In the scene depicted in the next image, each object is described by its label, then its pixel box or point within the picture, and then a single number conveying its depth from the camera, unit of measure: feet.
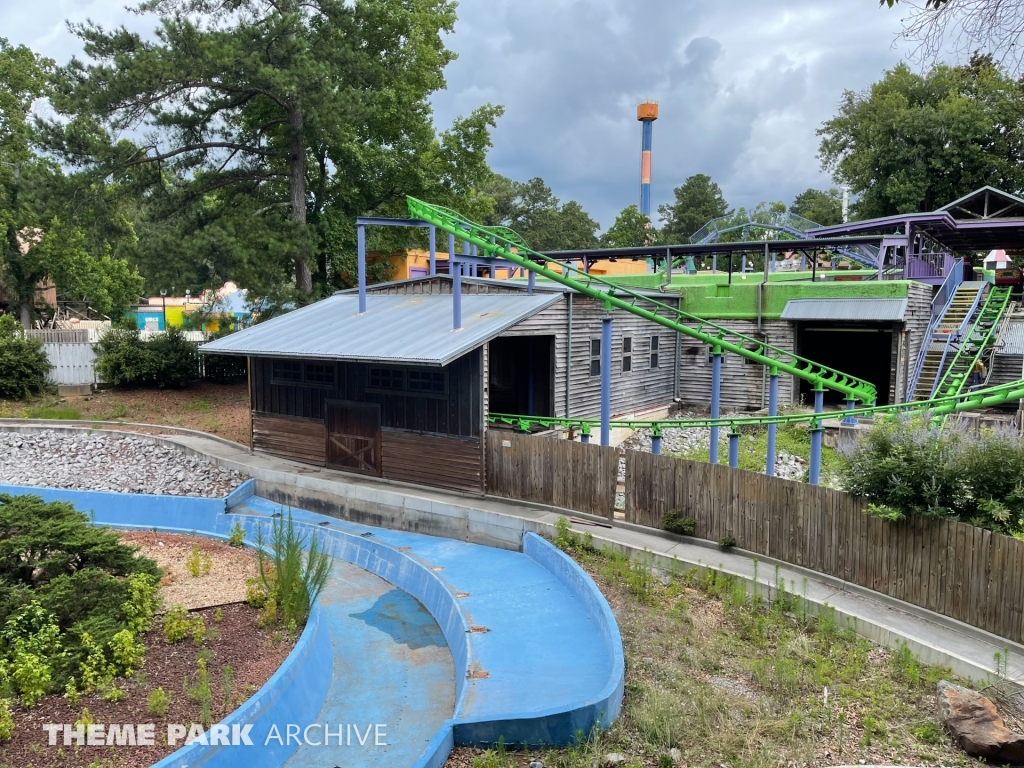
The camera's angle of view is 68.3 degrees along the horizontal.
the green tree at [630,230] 170.91
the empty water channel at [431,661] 23.02
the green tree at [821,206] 196.65
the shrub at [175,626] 26.91
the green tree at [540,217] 246.06
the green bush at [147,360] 85.66
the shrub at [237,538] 43.06
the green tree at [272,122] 74.84
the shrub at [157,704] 21.94
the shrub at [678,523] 39.09
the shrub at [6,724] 20.04
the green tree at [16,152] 98.84
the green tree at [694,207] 237.66
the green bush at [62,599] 23.20
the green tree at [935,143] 128.06
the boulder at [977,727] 20.48
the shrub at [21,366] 80.48
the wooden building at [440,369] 50.26
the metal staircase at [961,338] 69.97
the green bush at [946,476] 28.02
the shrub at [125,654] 24.16
